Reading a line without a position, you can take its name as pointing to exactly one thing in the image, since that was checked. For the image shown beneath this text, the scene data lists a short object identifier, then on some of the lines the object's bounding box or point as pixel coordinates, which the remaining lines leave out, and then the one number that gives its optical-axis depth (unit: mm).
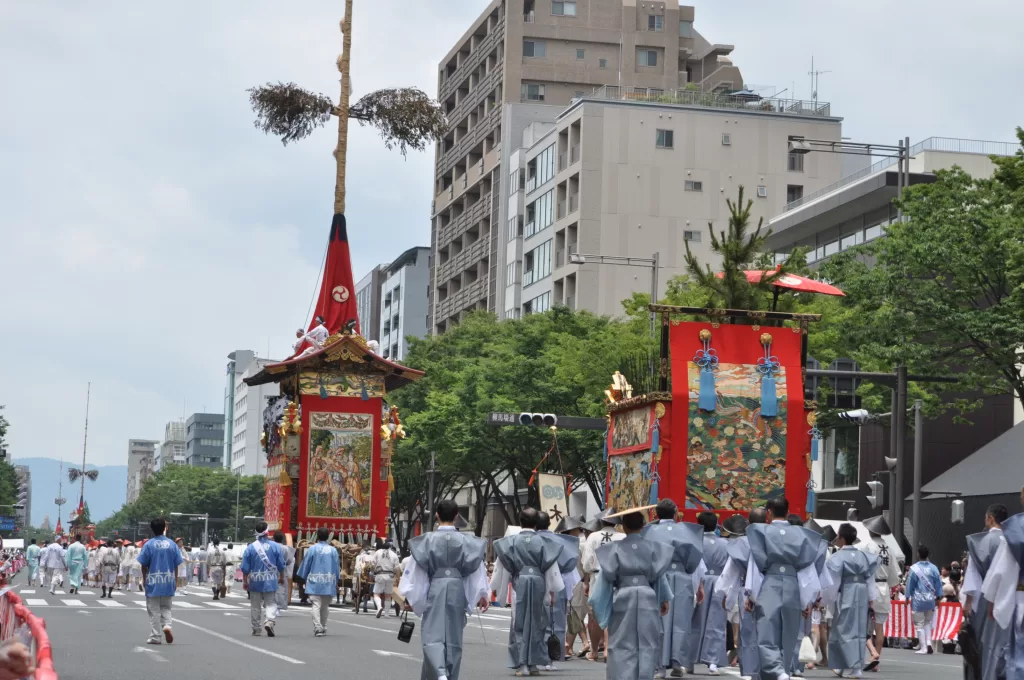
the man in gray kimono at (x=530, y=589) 17219
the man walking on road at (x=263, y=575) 23047
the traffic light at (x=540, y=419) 31156
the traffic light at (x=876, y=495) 29281
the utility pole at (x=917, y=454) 30141
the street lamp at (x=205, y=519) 126188
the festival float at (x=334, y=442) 38688
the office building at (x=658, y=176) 70750
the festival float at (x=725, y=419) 24344
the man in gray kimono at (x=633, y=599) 13117
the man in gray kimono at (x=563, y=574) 17469
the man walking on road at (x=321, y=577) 23406
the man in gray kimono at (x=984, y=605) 12344
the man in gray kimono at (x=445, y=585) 13719
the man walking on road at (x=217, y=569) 42344
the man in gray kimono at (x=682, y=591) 16359
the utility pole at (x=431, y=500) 52812
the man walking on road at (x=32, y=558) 52031
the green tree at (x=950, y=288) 32062
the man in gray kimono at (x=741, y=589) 15500
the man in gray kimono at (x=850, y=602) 18234
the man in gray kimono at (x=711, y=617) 17875
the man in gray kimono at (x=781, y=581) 15164
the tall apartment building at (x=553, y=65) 81562
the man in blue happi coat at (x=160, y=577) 20547
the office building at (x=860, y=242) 45812
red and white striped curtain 25078
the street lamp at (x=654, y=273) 40938
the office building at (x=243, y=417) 165125
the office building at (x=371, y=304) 123938
